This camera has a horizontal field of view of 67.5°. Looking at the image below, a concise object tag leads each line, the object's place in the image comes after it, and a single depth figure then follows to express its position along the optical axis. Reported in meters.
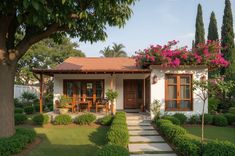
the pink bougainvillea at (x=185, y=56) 9.09
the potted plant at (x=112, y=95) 9.42
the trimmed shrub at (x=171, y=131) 6.06
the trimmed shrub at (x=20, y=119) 9.20
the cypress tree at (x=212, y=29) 17.88
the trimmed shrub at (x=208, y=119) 9.09
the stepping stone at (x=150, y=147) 5.82
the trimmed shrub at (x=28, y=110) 12.73
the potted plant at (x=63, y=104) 9.85
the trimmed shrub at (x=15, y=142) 5.25
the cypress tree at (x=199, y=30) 18.48
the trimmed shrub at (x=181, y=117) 8.90
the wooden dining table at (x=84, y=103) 10.33
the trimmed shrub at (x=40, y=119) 8.95
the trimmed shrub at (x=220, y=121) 9.07
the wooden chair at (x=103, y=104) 9.90
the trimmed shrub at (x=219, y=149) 4.30
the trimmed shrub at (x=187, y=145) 4.75
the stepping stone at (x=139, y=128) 8.10
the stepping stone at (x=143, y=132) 7.51
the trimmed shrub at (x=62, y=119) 9.04
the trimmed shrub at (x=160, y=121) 7.57
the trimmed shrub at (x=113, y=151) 4.12
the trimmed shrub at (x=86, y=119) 8.99
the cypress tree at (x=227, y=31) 15.30
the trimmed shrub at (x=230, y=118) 9.36
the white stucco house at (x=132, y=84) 9.50
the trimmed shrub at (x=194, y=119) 9.18
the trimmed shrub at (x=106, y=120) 8.92
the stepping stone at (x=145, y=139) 6.69
